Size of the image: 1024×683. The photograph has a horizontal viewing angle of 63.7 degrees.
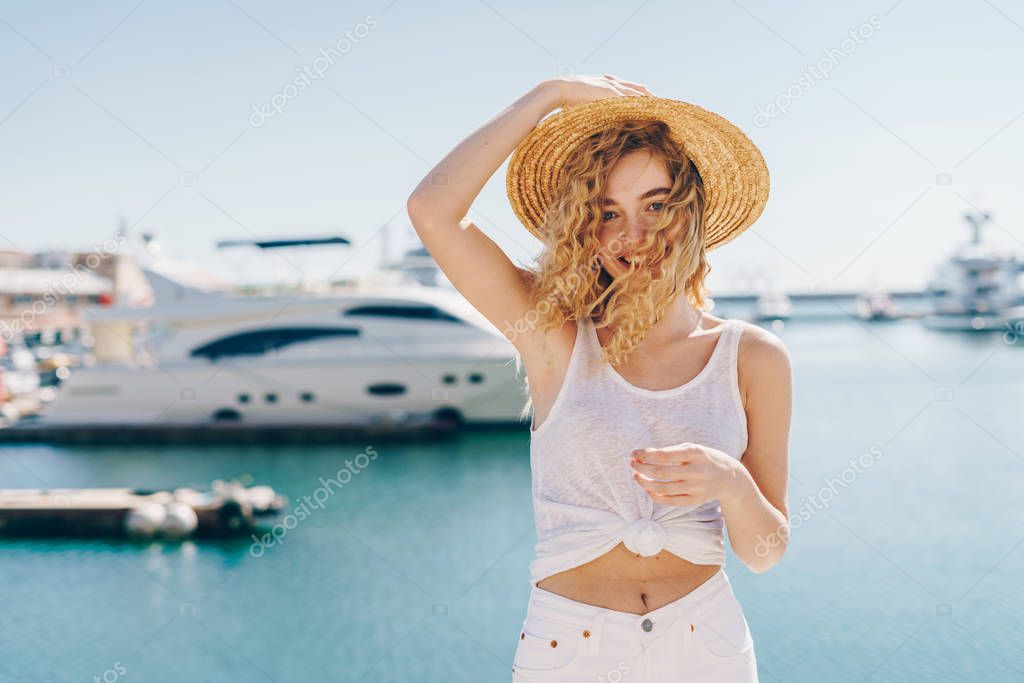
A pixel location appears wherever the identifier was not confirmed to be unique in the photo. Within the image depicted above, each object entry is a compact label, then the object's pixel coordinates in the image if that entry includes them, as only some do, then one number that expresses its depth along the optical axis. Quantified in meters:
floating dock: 12.16
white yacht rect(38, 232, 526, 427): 19.72
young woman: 1.19
